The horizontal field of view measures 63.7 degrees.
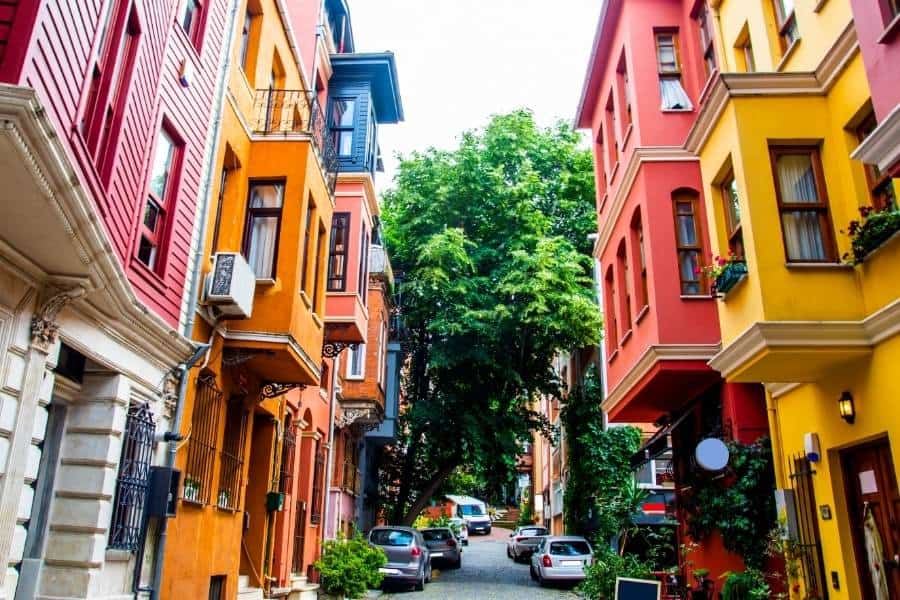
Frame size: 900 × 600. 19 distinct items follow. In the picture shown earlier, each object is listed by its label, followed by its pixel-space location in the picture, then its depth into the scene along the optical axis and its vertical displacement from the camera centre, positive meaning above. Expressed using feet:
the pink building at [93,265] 18.33 +7.76
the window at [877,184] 26.76 +12.72
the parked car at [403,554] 64.34 -1.43
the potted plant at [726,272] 30.62 +10.96
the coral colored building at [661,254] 41.14 +17.06
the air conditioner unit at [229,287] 34.12 +11.30
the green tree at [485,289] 80.18 +26.53
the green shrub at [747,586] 32.45 -2.07
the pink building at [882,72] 21.34 +14.57
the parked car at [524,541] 104.42 -0.44
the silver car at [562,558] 69.77 -1.85
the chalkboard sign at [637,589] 30.63 -2.07
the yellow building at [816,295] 26.66 +8.99
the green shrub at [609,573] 40.42 -1.84
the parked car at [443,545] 87.25 -0.88
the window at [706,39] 44.31 +29.81
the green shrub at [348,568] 52.85 -2.16
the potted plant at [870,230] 25.40 +10.60
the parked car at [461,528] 141.26 +1.91
